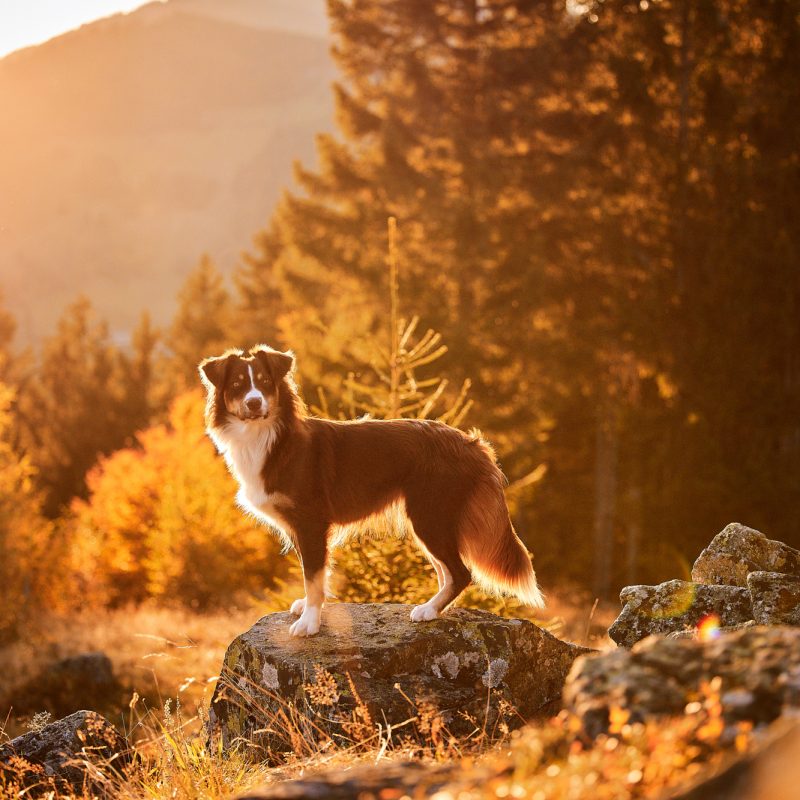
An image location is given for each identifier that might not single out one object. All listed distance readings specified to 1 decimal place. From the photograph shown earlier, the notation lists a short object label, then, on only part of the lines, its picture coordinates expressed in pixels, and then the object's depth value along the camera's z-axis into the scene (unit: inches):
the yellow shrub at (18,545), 962.1
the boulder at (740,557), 230.8
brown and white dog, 222.4
